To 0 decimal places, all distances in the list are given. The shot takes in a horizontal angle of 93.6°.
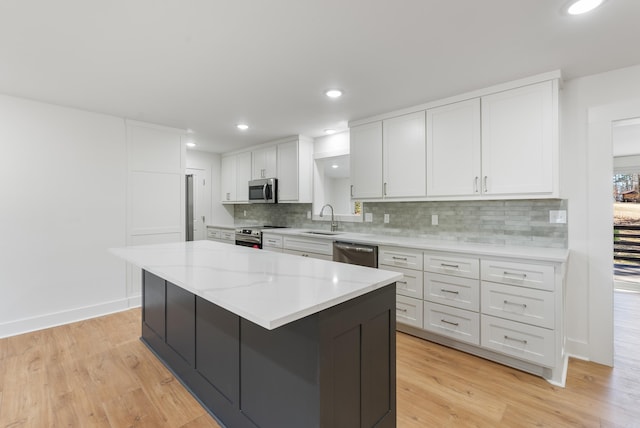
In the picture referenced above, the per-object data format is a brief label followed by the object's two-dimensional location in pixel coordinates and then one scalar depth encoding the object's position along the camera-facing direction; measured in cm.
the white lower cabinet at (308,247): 356
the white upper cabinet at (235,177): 538
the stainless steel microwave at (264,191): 474
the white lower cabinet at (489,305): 213
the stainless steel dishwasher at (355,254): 309
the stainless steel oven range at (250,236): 448
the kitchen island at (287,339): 119
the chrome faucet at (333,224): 427
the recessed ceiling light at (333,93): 274
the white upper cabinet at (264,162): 483
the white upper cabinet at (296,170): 442
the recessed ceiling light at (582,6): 155
